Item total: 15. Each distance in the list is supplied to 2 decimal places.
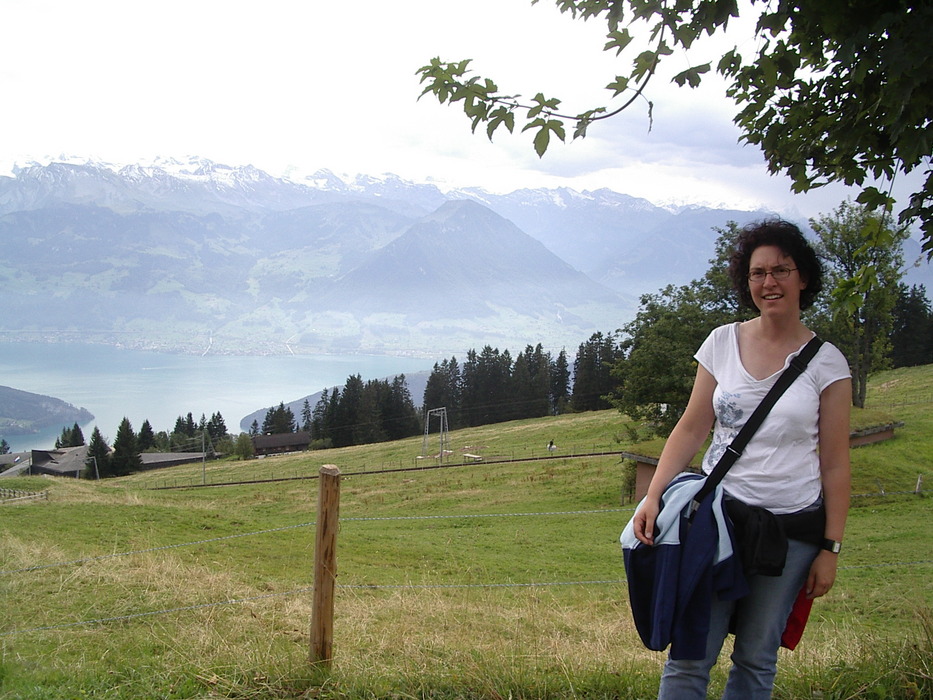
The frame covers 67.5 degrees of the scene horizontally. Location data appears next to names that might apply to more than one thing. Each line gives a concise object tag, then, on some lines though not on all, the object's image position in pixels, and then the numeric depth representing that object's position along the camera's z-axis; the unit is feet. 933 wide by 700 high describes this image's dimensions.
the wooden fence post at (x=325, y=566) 12.00
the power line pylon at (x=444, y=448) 150.19
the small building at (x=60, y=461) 264.52
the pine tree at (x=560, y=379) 302.45
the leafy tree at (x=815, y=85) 9.70
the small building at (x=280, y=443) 285.43
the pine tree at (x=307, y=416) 339.46
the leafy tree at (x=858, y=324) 86.22
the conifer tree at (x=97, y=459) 247.09
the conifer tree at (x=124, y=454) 244.22
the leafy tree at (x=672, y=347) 84.84
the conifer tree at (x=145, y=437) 303.68
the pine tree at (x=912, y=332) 226.79
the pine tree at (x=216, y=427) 325.83
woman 8.20
